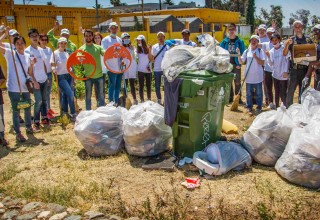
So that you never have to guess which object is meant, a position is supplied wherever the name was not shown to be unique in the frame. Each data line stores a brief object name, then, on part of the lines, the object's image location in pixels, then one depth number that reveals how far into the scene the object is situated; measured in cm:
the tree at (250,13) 4369
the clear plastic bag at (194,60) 435
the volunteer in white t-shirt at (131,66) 730
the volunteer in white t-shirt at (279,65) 647
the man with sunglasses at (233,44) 740
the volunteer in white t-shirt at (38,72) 620
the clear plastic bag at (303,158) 363
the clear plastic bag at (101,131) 478
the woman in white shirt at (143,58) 735
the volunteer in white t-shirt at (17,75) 554
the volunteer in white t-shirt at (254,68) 681
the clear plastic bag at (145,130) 456
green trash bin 421
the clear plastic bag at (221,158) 407
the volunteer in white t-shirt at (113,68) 704
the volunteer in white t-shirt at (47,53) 672
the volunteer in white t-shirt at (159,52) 733
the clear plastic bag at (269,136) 420
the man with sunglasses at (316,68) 594
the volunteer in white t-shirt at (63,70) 668
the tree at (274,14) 4616
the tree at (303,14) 3888
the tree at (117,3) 6109
